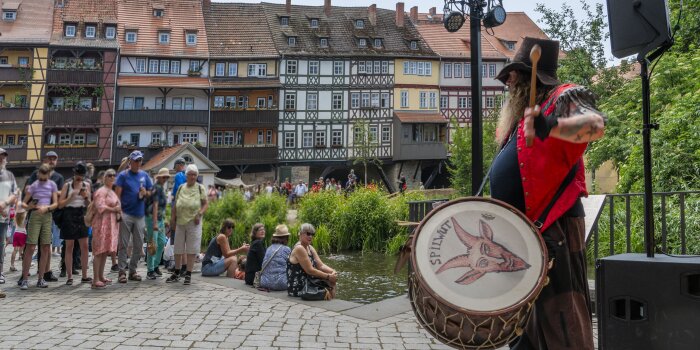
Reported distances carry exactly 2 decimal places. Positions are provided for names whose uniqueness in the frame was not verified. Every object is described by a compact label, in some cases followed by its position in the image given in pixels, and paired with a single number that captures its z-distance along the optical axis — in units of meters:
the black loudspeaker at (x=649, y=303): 3.01
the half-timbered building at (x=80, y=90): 38.09
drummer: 2.79
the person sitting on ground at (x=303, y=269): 7.41
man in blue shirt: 8.73
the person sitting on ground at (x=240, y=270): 9.61
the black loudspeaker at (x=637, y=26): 3.52
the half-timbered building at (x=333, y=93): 42.44
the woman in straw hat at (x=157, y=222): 9.08
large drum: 2.54
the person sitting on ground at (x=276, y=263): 7.99
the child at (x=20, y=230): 8.77
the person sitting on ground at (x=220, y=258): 9.50
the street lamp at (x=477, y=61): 6.36
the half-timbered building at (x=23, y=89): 37.34
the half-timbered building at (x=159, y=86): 39.69
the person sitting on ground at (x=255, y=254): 8.56
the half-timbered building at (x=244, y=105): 41.31
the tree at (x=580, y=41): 27.58
